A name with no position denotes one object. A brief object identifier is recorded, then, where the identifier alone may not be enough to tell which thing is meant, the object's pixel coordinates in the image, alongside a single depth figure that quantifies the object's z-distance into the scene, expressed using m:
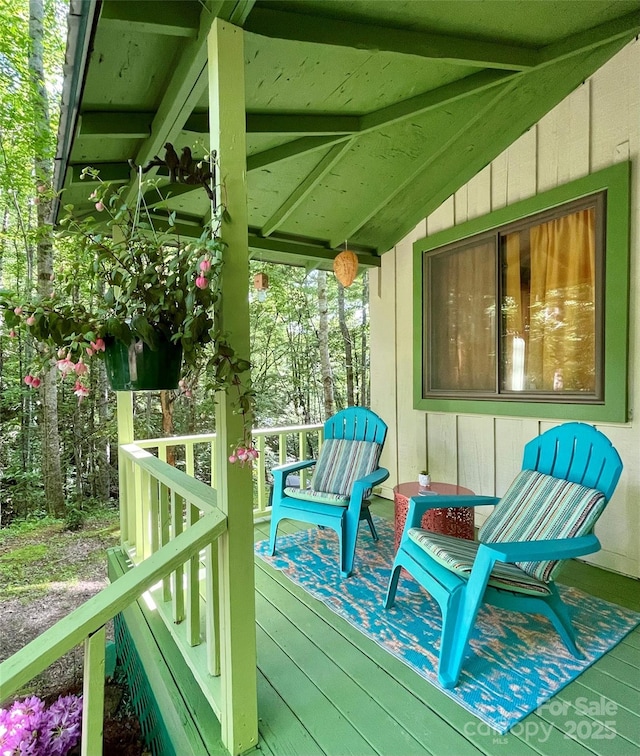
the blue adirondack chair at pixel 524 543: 1.58
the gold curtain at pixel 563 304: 2.57
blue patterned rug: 1.51
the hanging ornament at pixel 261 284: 3.27
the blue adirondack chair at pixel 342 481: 2.54
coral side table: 2.48
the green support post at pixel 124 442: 2.97
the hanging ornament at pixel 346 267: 3.51
